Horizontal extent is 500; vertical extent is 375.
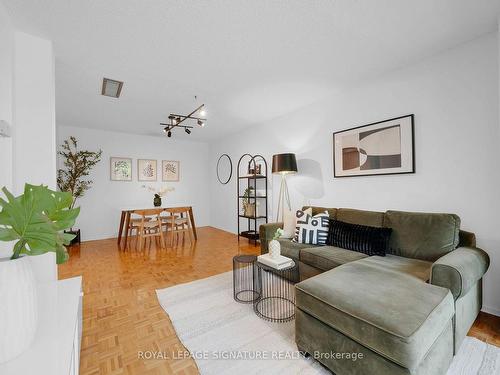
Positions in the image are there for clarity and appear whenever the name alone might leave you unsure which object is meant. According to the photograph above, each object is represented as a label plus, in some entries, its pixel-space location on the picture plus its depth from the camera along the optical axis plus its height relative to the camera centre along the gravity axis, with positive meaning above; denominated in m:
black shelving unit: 4.43 +0.03
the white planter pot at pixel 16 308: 0.85 -0.47
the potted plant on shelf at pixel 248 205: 4.52 -0.36
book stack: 2.02 -0.69
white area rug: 1.40 -1.12
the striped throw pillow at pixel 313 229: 2.66 -0.51
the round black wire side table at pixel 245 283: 2.24 -1.10
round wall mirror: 5.62 +0.49
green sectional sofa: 1.10 -0.68
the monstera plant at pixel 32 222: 0.88 -0.13
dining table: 4.12 -0.51
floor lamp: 3.49 +0.36
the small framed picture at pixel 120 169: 5.07 +0.44
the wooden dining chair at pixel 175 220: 4.48 -0.67
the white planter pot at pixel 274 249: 2.15 -0.60
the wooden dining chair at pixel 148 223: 4.12 -0.68
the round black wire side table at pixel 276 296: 1.96 -1.12
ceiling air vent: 2.74 +1.30
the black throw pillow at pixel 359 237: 2.25 -0.54
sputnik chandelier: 3.35 +1.22
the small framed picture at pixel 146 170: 5.39 +0.44
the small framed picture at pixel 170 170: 5.73 +0.47
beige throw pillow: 3.01 -0.49
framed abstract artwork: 2.46 +0.46
